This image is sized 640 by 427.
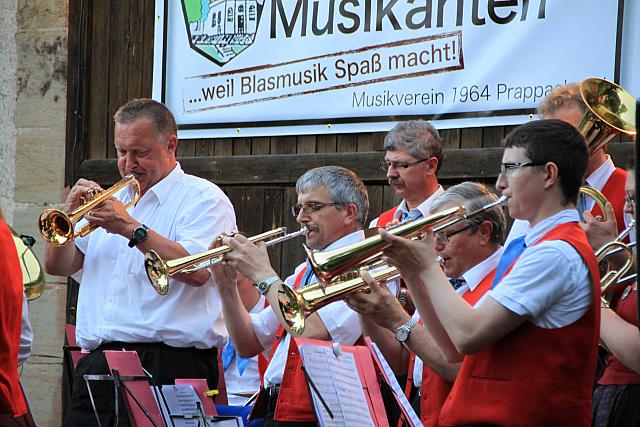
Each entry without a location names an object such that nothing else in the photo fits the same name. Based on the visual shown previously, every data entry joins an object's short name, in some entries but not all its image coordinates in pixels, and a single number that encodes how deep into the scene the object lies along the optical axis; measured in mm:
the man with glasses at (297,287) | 7368
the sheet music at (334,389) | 6344
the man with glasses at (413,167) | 9056
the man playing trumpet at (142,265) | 8288
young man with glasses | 5427
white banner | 9818
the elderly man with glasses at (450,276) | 6460
